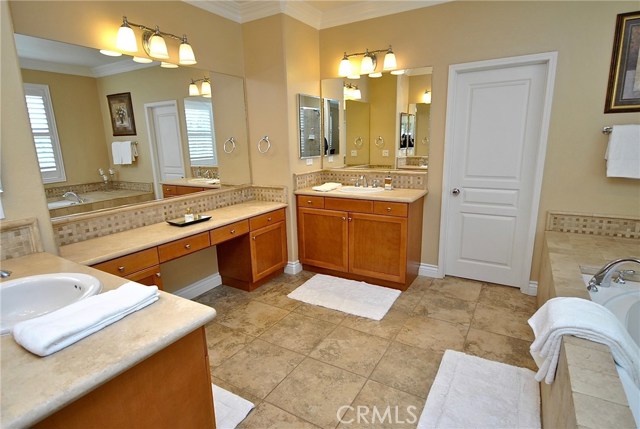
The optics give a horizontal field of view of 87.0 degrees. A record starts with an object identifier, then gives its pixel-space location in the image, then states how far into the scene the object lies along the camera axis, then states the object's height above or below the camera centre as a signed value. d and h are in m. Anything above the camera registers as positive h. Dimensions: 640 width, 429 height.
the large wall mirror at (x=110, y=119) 2.13 +0.22
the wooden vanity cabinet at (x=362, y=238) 3.13 -0.93
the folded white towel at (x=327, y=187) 3.53 -0.46
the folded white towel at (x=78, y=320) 0.97 -0.52
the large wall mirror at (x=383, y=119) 3.34 +0.24
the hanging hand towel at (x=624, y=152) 2.42 -0.11
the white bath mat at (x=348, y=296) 2.91 -1.40
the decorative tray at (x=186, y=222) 2.66 -0.59
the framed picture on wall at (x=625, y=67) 2.41 +0.49
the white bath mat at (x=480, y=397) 1.73 -1.41
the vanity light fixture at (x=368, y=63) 3.31 +0.78
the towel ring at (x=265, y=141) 3.50 +0.02
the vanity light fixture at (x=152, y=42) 2.32 +0.75
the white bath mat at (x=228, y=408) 1.77 -1.42
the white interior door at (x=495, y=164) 2.88 -0.22
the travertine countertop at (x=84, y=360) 0.81 -0.58
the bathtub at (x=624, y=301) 1.81 -0.90
